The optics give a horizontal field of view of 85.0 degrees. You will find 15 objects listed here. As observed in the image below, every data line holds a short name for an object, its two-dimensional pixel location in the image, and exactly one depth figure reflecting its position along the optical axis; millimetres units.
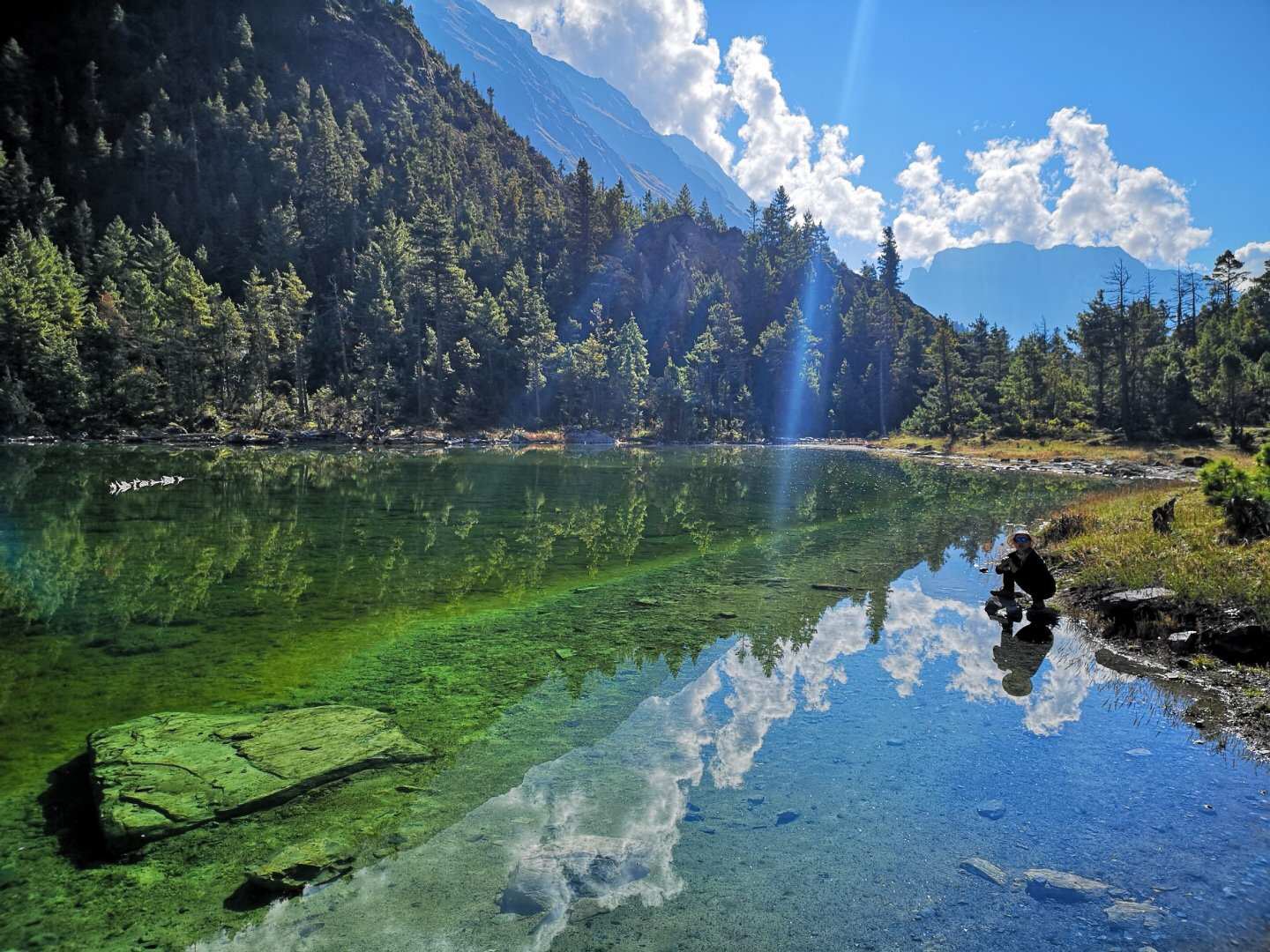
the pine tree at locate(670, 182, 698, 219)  182125
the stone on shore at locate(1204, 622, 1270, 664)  12680
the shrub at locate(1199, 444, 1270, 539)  17766
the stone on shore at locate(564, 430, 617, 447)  110188
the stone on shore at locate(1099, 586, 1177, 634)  15062
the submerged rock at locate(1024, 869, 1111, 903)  6871
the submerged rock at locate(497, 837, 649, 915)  6746
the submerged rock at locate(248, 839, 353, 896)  6750
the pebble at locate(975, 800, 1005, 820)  8435
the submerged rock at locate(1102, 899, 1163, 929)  6445
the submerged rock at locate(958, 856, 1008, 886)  7188
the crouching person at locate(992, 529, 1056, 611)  17328
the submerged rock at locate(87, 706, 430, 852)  7781
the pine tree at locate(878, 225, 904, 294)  175500
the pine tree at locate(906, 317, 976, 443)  108625
